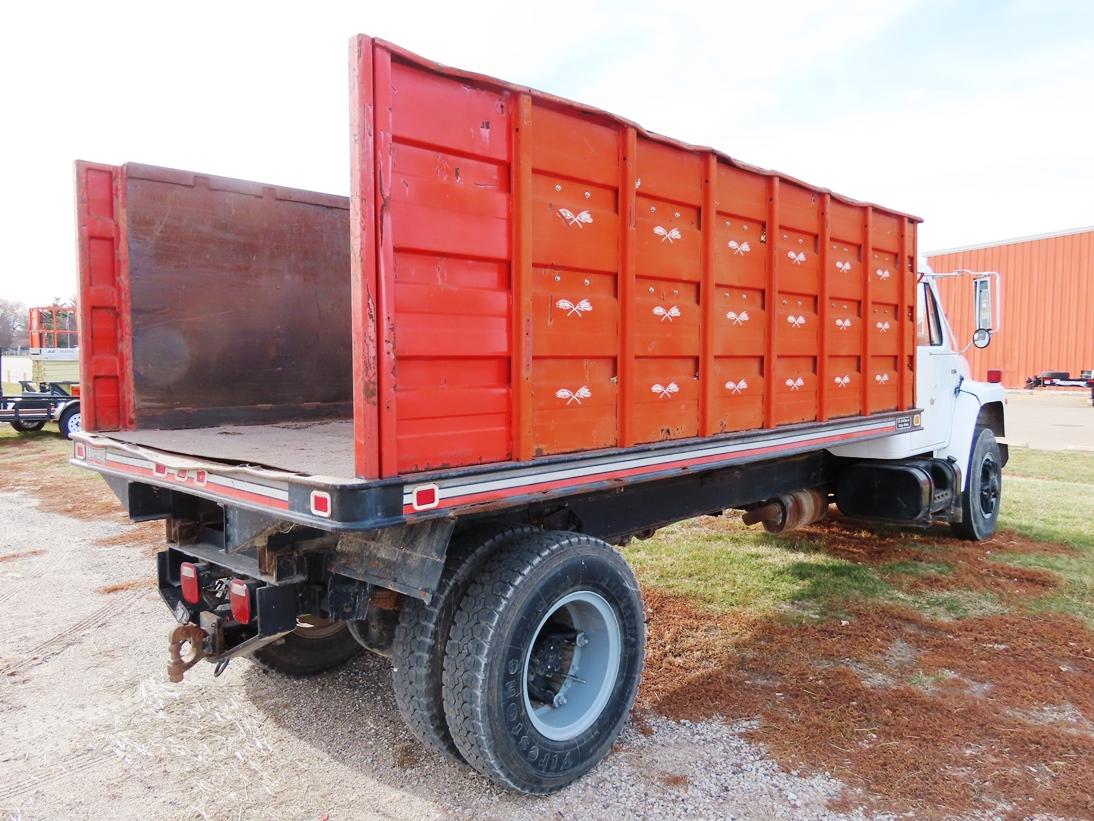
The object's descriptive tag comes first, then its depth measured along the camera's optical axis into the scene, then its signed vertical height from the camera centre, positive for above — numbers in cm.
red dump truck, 256 -3
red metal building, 2461 +222
